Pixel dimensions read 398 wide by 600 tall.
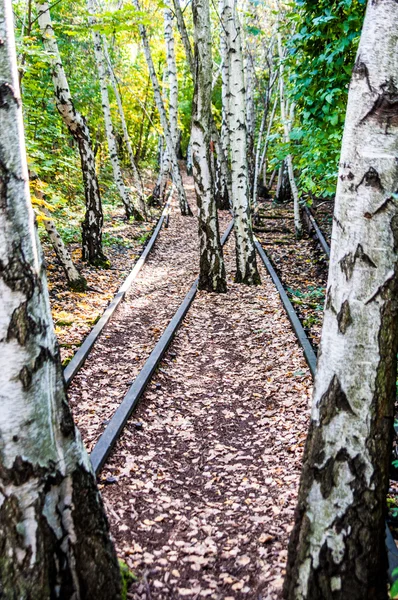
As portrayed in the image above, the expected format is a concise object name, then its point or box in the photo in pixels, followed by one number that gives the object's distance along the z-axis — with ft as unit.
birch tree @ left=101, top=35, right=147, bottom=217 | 53.96
